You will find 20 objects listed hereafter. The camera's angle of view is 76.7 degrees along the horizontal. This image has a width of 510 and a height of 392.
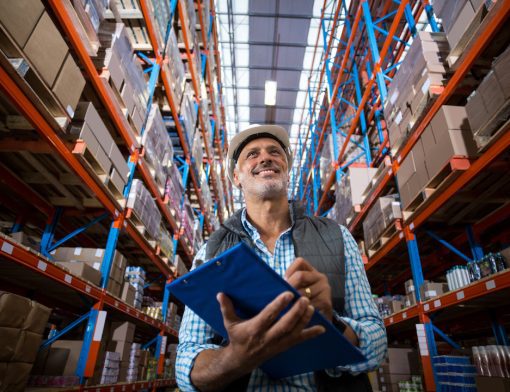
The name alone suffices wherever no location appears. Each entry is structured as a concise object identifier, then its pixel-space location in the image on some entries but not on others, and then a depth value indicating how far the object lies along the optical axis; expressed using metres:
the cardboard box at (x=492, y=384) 2.71
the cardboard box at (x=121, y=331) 4.97
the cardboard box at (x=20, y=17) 2.20
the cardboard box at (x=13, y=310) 2.44
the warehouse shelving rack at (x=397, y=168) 3.20
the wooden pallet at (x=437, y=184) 3.41
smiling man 0.85
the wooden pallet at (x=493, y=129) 2.77
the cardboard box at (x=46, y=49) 2.50
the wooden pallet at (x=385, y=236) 4.97
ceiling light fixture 12.55
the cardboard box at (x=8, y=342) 2.42
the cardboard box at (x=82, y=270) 3.66
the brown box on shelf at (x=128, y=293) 4.92
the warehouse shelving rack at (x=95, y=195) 2.60
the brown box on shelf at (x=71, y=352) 3.69
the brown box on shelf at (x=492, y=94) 2.77
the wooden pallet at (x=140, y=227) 4.71
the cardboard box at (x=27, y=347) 2.57
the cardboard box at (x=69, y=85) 2.88
